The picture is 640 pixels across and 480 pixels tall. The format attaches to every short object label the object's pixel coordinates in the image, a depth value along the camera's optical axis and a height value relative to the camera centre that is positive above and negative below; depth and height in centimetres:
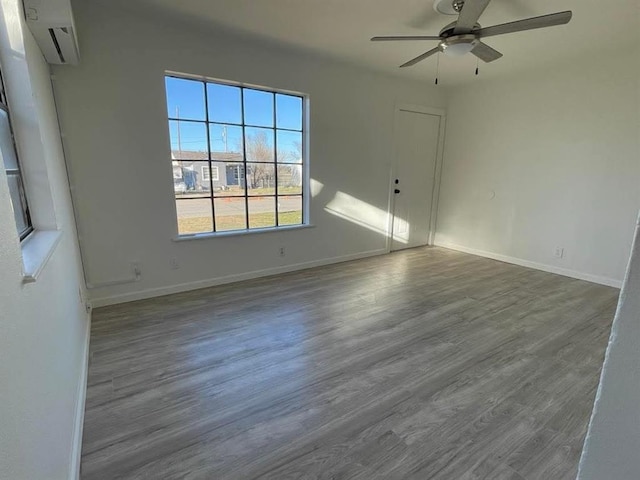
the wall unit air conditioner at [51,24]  168 +71
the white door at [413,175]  481 -21
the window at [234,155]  318 +3
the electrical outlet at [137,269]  302 -105
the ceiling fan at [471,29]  195 +88
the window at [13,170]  135 -7
